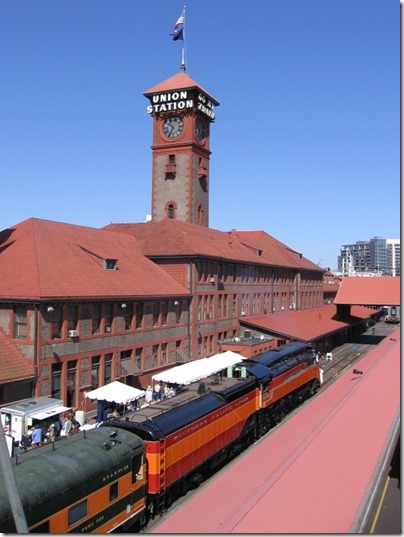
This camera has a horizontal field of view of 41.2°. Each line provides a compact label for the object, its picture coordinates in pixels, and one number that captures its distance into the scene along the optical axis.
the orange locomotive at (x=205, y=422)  16.53
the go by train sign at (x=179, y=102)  54.16
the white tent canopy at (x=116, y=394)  25.00
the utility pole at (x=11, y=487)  8.91
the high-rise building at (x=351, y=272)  159.75
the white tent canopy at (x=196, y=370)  28.00
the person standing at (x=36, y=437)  20.67
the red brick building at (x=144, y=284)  26.61
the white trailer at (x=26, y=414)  21.55
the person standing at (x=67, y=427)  22.66
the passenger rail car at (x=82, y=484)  11.71
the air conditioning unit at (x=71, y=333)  27.84
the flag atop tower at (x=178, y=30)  54.21
